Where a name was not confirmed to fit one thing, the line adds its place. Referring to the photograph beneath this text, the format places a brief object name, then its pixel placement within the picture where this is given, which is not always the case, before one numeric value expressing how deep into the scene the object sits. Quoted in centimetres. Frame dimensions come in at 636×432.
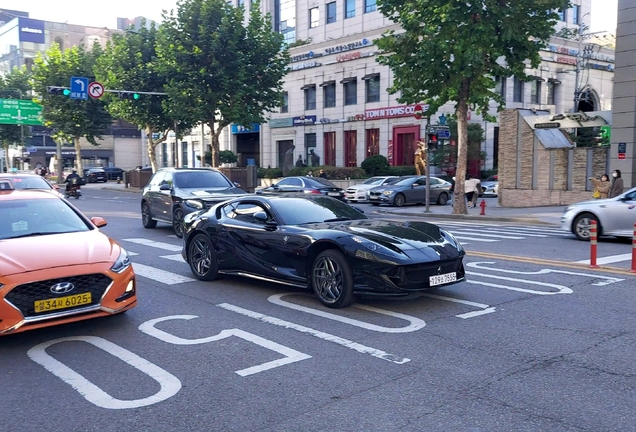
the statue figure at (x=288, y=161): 4653
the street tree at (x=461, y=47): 2197
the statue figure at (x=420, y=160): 4093
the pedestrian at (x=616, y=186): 2017
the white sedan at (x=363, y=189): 3203
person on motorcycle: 3569
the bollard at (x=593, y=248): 1069
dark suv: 1577
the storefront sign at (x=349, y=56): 4659
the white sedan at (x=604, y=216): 1423
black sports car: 748
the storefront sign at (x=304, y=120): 5116
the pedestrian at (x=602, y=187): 2111
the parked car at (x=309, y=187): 2719
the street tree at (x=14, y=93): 6556
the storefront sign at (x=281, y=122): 5342
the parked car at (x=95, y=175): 6400
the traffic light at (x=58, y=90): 3042
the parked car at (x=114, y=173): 6625
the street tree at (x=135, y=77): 4281
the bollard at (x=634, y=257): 1021
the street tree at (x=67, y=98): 5194
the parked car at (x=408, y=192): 3000
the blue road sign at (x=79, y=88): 3341
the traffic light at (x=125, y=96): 4309
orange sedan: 619
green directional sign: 5316
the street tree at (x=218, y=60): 3659
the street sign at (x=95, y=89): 3312
